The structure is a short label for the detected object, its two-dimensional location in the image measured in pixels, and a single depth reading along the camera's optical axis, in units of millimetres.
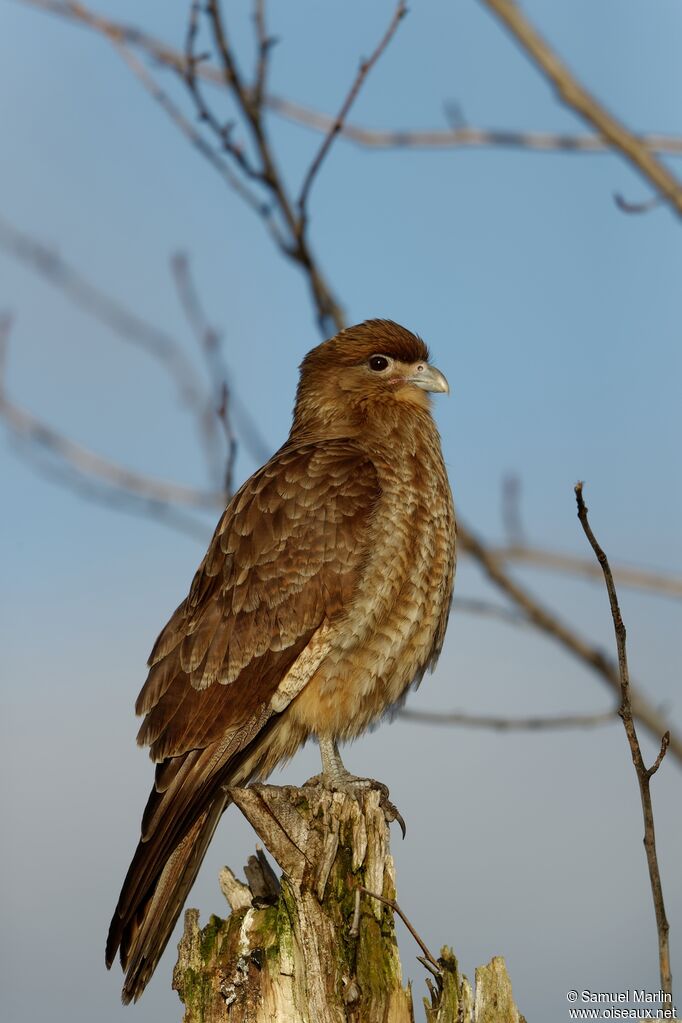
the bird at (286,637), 8680
